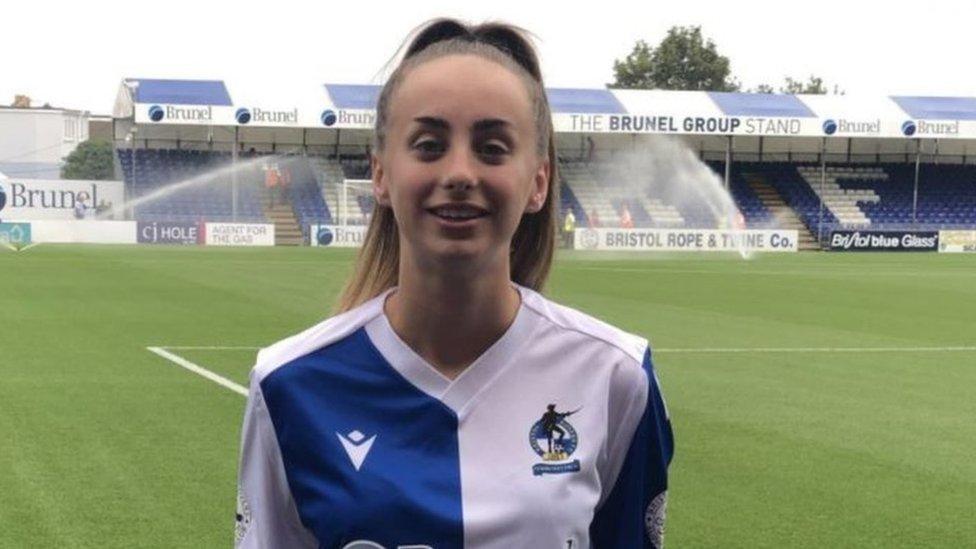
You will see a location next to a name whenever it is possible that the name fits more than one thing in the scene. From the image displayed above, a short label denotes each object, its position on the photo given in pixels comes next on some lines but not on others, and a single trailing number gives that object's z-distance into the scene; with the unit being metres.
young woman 2.18
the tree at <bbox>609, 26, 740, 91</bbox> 91.94
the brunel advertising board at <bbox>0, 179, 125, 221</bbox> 48.50
